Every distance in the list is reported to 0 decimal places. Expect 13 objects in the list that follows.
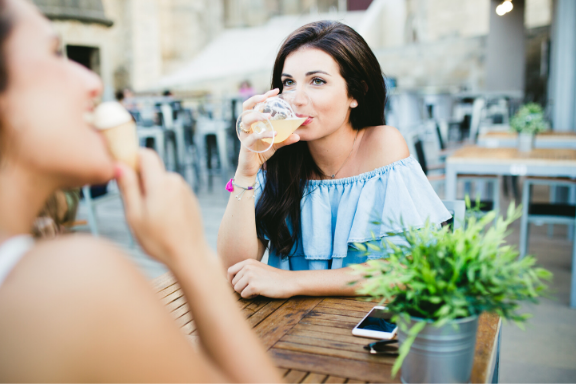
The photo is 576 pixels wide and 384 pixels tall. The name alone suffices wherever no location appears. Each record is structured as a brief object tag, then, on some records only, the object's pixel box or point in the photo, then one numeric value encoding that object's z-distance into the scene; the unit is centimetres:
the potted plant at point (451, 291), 70
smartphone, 96
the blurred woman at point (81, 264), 41
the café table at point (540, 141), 438
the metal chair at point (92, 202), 385
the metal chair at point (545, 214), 315
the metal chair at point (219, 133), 661
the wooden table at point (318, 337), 83
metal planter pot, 72
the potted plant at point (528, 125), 370
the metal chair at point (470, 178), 364
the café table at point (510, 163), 305
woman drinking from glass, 148
